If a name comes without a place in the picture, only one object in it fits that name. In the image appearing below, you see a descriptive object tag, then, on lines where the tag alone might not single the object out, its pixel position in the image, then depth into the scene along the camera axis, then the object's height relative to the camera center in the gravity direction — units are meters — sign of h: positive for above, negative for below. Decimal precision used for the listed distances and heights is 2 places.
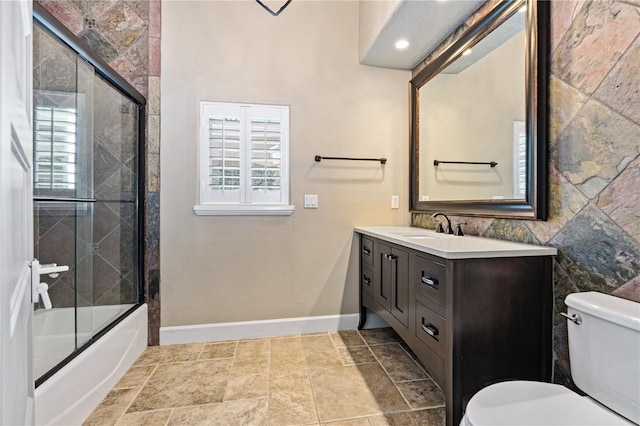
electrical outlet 2.70 +0.11
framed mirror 1.49 +0.60
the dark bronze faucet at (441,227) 2.16 -0.10
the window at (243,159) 2.36 +0.43
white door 0.48 +0.00
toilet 0.94 -0.60
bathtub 1.33 -0.81
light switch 2.53 +0.10
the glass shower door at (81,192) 1.60 +0.13
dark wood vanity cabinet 1.35 -0.51
